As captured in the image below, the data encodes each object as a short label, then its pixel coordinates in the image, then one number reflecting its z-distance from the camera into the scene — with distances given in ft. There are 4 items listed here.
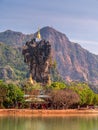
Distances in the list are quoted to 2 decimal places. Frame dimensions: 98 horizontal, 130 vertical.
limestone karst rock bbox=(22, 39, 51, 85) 522.88
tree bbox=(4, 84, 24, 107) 337.99
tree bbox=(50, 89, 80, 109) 356.59
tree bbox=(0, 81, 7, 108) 328.99
